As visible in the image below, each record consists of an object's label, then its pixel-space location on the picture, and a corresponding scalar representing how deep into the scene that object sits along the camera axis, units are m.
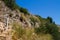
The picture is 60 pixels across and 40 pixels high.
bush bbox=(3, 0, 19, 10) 9.67
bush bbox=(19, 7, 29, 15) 11.43
